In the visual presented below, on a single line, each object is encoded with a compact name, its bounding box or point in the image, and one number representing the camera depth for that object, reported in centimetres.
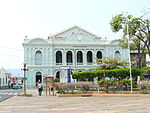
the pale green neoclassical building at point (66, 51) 4347
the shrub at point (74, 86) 2169
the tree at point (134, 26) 2519
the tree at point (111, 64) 2762
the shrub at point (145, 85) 1823
